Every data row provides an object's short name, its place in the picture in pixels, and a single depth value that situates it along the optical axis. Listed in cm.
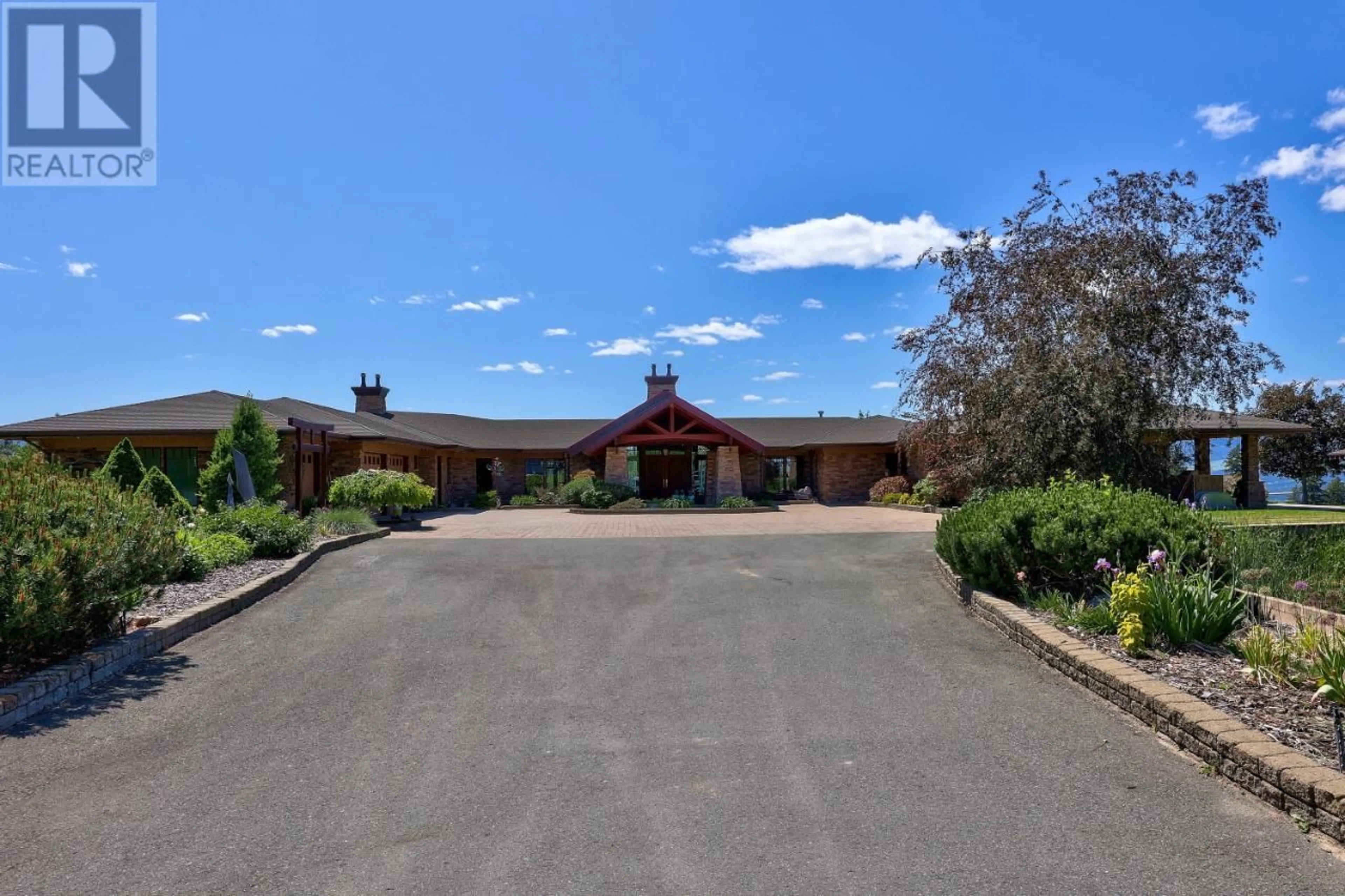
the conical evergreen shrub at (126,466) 1455
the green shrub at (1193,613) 657
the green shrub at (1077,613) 725
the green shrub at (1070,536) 828
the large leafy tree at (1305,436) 3500
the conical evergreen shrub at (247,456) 1712
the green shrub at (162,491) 1361
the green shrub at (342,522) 1627
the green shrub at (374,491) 2061
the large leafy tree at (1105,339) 1305
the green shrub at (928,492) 2670
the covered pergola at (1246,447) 2664
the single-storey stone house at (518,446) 2277
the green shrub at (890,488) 3056
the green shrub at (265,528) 1279
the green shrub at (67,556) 611
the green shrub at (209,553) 1051
